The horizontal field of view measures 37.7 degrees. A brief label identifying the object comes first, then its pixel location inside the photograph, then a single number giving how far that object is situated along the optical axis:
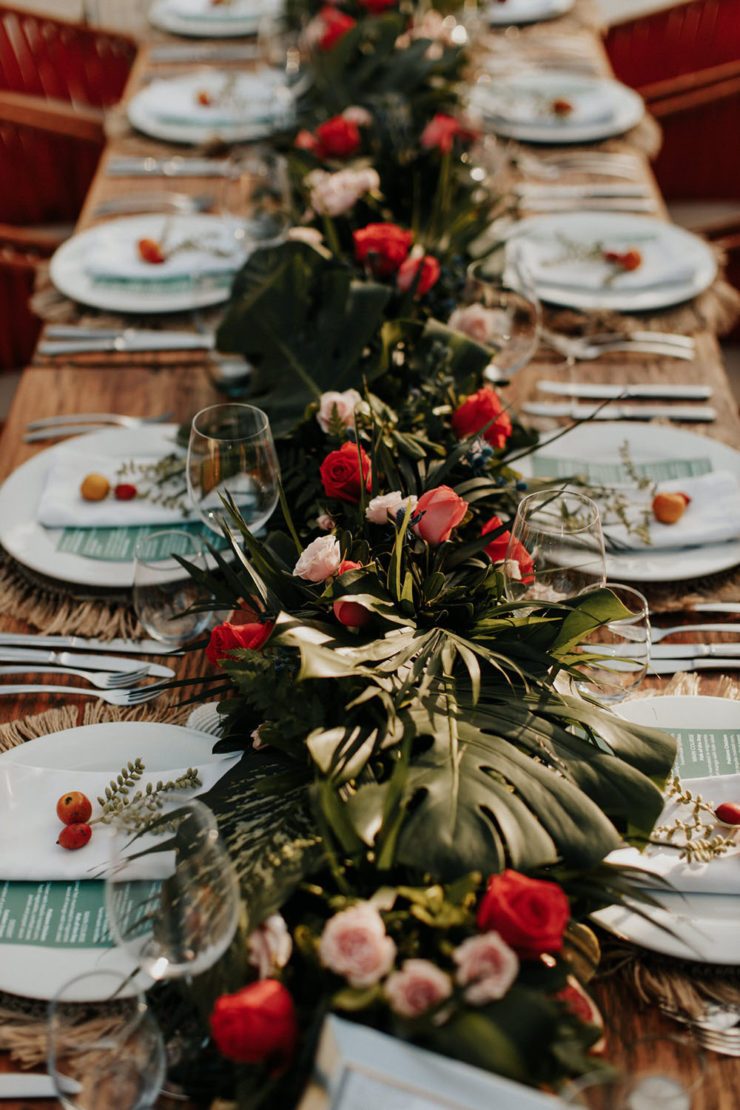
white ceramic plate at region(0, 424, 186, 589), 1.34
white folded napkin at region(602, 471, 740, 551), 1.38
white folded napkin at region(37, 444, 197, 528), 1.43
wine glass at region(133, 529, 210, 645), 1.22
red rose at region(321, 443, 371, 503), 1.13
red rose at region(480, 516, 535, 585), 1.06
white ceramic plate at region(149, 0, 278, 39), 3.12
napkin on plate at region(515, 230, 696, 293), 1.94
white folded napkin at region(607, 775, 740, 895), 0.95
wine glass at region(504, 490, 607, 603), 1.05
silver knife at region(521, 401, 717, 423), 1.65
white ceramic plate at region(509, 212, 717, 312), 1.90
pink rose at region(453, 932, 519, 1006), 0.73
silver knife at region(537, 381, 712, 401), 1.70
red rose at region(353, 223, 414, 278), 1.58
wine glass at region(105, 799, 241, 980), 0.77
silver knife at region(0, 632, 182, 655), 1.26
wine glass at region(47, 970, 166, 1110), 0.75
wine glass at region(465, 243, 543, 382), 1.54
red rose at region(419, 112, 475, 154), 1.97
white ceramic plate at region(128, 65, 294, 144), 2.52
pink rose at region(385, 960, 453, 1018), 0.72
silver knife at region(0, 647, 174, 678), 1.22
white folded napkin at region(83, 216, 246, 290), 1.97
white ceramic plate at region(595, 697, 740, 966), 0.90
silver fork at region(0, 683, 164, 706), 1.18
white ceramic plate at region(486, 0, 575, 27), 3.16
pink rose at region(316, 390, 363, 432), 1.27
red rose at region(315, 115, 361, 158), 1.98
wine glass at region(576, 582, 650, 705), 1.07
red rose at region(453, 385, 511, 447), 1.30
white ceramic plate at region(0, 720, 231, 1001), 1.08
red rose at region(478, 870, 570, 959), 0.76
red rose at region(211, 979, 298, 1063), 0.72
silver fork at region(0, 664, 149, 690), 1.21
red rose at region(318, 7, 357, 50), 2.41
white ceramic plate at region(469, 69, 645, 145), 2.50
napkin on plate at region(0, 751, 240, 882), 0.97
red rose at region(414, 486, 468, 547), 1.05
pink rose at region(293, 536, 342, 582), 1.00
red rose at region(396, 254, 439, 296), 1.55
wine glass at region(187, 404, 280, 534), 1.20
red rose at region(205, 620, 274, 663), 1.03
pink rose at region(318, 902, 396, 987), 0.73
